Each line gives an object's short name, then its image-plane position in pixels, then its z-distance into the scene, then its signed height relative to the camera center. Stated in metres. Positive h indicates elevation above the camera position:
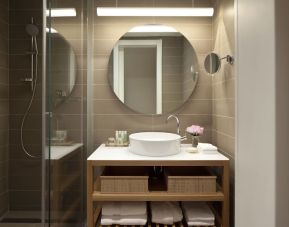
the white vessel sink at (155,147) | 1.76 -0.28
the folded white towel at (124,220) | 1.75 -0.80
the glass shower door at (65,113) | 1.40 -0.03
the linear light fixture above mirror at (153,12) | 2.30 +0.92
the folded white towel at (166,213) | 1.78 -0.77
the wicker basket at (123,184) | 1.73 -0.53
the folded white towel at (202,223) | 1.77 -0.83
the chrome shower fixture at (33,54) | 2.39 +0.54
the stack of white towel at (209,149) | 1.91 -0.31
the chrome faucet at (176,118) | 2.29 -0.09
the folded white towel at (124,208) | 1.77 -0.73
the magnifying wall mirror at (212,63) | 2.06 +0.39
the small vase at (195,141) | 2.04 -0.27
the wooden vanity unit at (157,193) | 1.70 -0.59
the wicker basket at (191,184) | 1.74 -0.54
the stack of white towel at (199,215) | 1.78 -0.79
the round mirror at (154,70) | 2.31 +0.37
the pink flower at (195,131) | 2.02 -0.18
